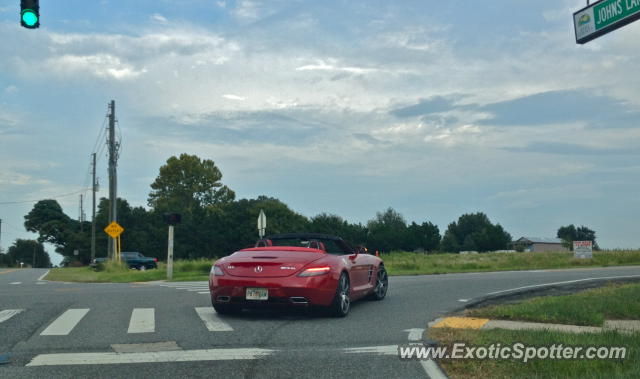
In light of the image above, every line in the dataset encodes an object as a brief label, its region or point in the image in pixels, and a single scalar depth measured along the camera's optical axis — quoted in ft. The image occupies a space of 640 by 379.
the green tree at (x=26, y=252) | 441.68
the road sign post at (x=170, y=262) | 74.96
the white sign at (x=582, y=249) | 112.37
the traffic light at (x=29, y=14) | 36.94
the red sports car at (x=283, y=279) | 30.04
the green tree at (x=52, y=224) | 345.72
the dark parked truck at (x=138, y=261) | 153.79
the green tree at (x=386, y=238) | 375.25
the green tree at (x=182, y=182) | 277.03
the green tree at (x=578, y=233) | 561.31
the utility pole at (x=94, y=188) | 187.11
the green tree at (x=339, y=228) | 338.95
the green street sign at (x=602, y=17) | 37.50
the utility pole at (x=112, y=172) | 120.82
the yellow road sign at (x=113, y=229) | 109.60
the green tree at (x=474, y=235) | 458.91
